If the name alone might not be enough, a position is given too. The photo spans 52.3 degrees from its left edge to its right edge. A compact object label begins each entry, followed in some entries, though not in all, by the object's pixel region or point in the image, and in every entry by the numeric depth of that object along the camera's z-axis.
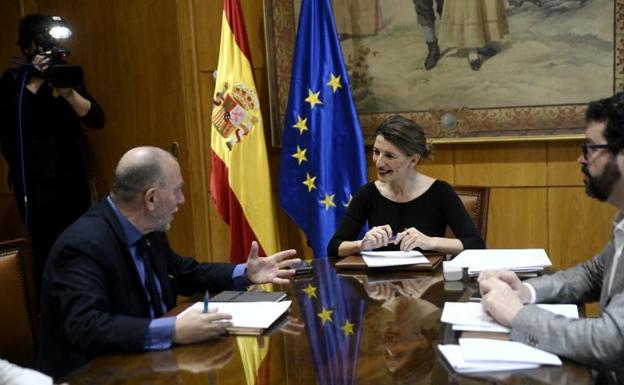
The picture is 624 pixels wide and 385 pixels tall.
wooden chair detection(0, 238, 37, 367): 1.98
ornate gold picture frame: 3.44
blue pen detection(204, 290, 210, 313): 1.70
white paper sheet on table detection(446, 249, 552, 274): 2.11
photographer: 3.38
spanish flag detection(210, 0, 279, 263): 3.85
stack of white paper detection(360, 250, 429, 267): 2.32
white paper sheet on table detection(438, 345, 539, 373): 1.35
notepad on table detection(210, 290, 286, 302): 1.95
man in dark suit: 1.62
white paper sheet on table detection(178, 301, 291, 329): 1.73
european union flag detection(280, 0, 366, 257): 3.75
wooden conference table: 1.37
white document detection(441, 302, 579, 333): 1.57
